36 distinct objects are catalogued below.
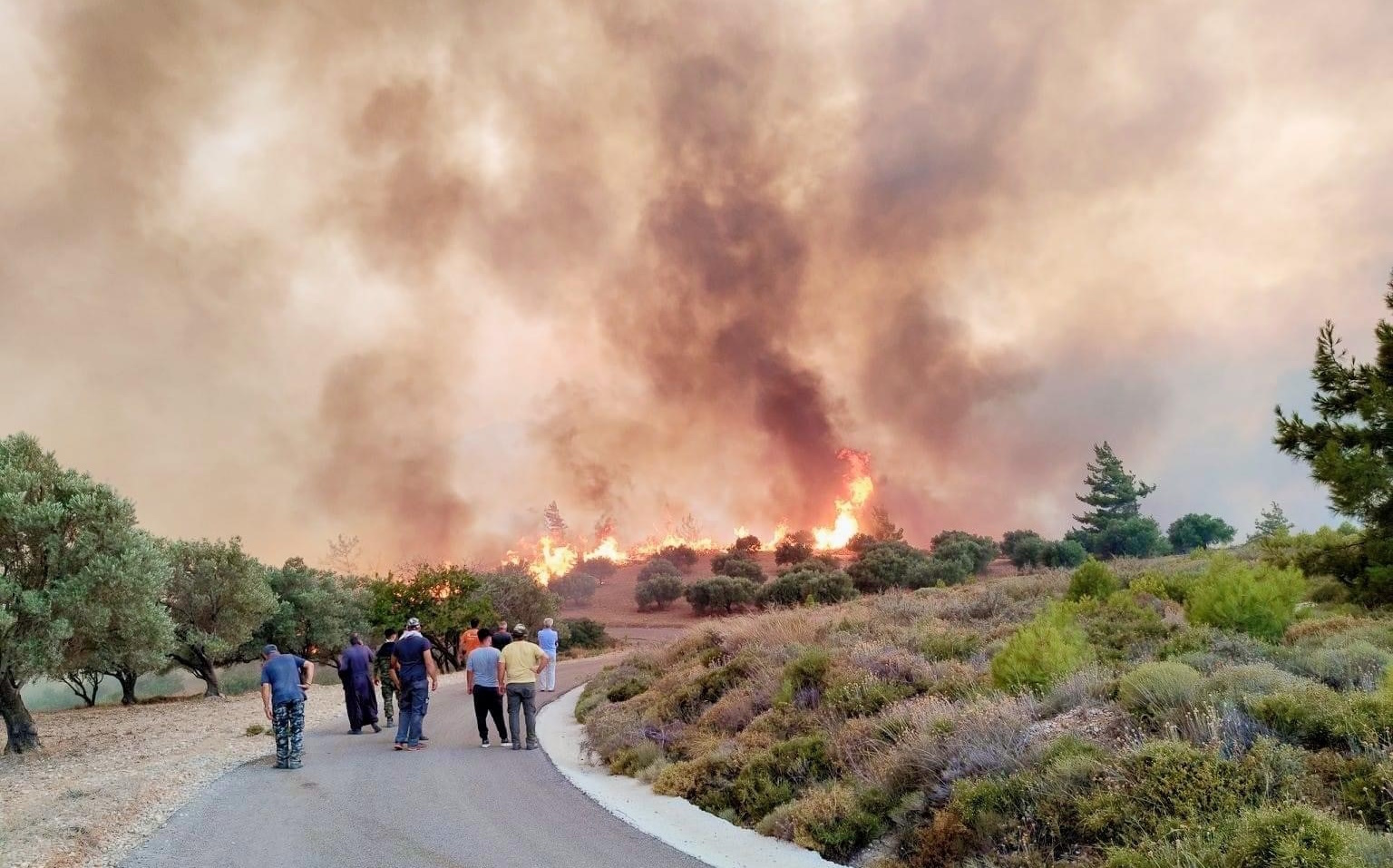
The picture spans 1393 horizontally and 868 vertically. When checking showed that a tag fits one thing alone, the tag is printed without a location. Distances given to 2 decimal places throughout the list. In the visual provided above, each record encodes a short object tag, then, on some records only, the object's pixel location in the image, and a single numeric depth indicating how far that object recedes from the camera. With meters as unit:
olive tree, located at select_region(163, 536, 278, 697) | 35.12
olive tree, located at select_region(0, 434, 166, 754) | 21.12
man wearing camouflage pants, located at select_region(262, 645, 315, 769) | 14.59
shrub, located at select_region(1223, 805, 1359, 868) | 5.74
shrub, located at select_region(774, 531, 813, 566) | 99.59
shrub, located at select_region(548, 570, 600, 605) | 97.12
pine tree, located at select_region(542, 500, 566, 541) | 128.50
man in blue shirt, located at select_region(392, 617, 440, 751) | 16.56
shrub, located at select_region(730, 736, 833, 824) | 10.45
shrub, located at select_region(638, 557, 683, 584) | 93.32
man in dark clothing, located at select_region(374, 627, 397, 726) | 19.19
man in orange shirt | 25.11
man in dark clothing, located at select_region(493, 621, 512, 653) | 21.09
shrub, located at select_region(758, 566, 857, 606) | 66.69
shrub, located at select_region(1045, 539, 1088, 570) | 77.88
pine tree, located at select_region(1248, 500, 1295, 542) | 94.19
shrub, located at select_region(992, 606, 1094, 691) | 11.49
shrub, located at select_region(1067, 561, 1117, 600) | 21.70
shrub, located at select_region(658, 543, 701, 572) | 117.81
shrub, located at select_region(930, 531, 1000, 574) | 79.05
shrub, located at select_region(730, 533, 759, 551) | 109.09
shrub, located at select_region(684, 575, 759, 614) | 75.94
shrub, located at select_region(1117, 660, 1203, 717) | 9.03
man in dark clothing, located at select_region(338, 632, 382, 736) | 18.89
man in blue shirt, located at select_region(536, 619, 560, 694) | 28.75
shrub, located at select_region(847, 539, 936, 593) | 71.88
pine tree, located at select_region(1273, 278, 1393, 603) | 22.77
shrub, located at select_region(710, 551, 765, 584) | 87.00
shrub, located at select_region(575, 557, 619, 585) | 117.60
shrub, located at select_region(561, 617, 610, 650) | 62.22
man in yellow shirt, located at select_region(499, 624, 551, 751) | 16.19
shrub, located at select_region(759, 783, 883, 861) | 8.82
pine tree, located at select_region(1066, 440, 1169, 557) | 82.12
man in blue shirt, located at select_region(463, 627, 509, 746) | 16.53
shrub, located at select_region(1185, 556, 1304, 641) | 14.95
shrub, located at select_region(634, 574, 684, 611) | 86.88
